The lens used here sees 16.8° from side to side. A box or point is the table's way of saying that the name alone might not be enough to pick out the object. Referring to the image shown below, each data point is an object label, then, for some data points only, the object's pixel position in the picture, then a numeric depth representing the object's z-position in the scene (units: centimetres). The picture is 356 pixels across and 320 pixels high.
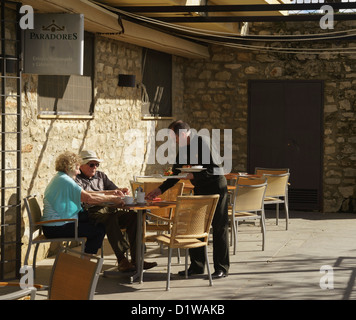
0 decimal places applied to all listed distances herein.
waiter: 1178
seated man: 1210
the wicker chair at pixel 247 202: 1412
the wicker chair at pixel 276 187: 1693
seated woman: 1161
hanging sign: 1225
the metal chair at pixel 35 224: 1159
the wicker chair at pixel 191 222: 1095
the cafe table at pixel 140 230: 1163
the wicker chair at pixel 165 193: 1366
